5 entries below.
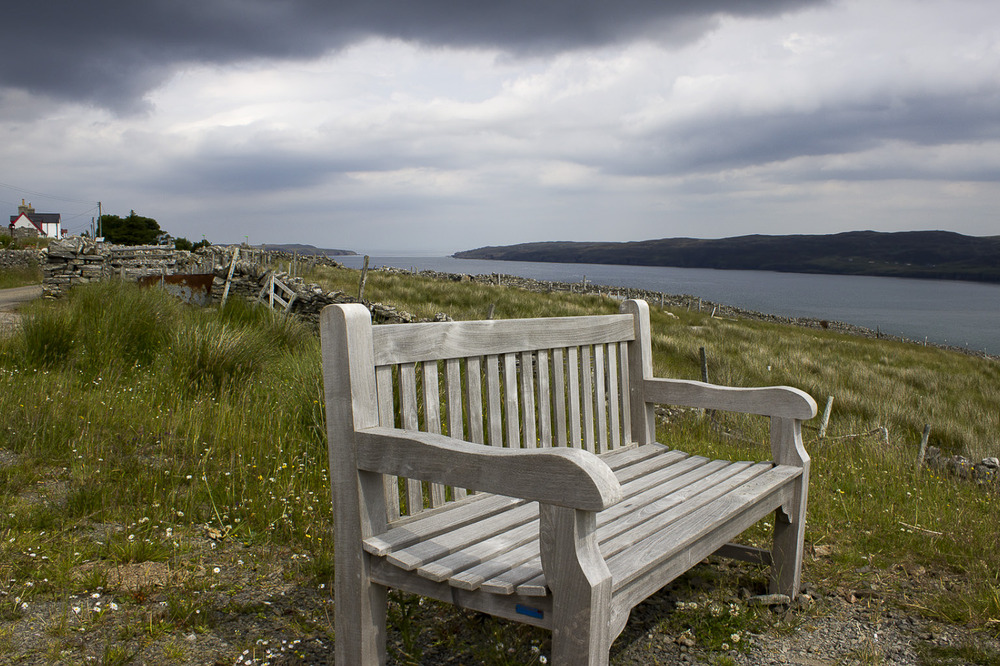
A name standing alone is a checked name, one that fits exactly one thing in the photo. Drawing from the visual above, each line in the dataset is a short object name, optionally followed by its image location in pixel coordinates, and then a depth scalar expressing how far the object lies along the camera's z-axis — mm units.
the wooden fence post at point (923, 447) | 5104
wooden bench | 1469
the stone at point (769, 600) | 2660
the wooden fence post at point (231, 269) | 11961
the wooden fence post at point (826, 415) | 6574
